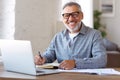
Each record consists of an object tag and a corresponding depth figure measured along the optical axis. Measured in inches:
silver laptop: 61.7
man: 84.4
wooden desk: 59.1
